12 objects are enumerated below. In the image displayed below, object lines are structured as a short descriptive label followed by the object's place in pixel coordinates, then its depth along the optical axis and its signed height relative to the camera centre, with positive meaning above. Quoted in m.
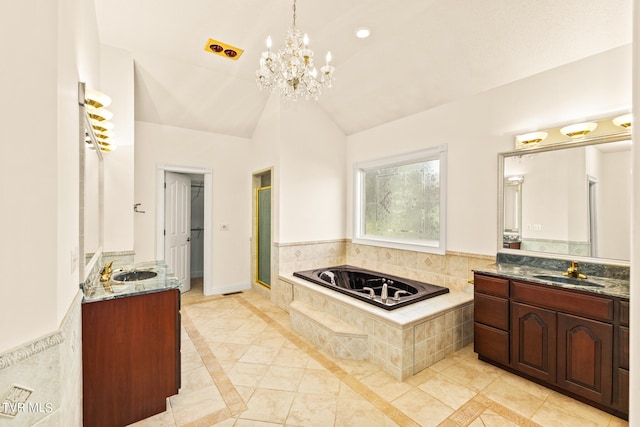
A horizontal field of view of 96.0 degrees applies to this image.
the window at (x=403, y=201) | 3.56 +0.18
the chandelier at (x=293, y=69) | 2.14 +1.10
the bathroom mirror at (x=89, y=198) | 1.73 +0.11
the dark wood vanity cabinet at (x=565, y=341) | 1.89 -0.93
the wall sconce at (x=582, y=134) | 2.24 +0.70
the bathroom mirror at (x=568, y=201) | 2.28 +0.13
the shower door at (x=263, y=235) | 4.44 -0.33
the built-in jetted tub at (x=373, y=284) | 2.77 -0.82
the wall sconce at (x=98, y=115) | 1.83 +0.68
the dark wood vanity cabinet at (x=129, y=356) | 1.74 -0.92
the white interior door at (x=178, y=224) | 4.38 -0.17
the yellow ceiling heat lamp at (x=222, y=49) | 3.11 +1.83
